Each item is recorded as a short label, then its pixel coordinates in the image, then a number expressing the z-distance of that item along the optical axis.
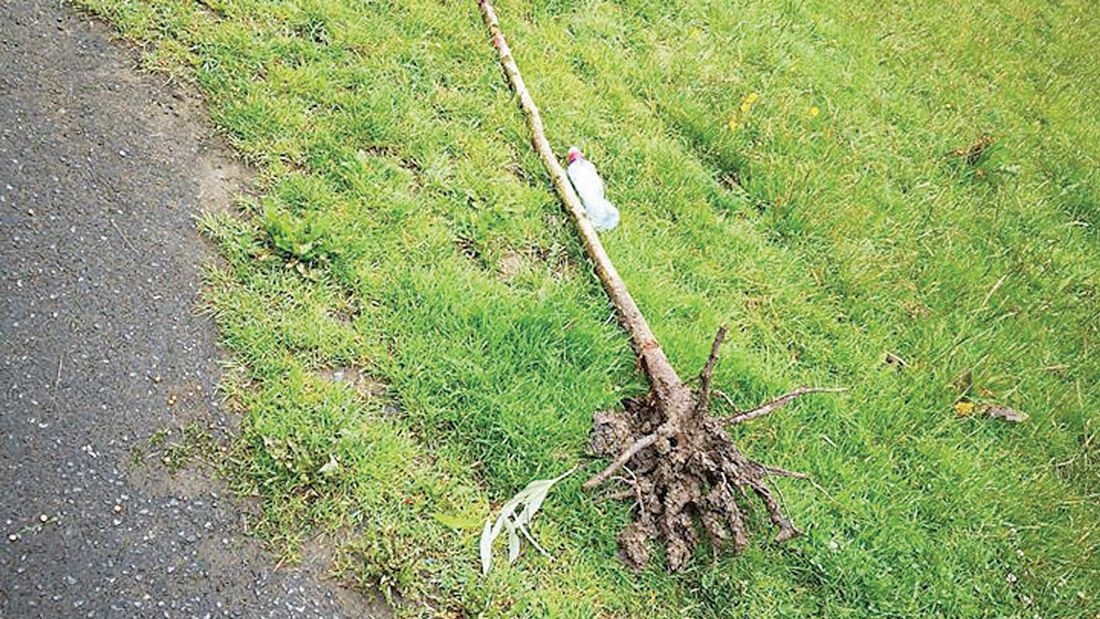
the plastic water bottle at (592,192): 4.09
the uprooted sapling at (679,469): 2.97
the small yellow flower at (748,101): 5.04
